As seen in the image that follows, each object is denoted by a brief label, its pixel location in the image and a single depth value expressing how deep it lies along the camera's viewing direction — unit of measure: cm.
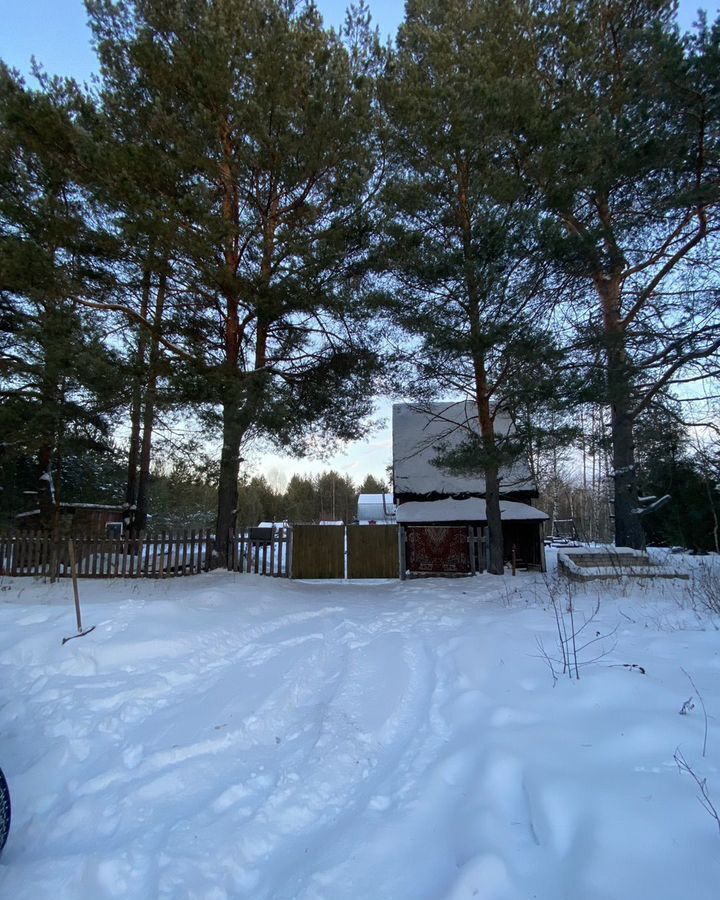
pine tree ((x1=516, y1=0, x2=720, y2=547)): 749
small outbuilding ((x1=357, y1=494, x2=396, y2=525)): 3089
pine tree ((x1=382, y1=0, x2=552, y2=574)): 930
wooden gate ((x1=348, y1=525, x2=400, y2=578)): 1315
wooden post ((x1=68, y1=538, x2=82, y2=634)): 491
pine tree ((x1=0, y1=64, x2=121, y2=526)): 836
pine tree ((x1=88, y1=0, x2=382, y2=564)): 855
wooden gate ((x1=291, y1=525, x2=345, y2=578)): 1277
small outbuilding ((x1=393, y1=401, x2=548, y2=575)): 1441
